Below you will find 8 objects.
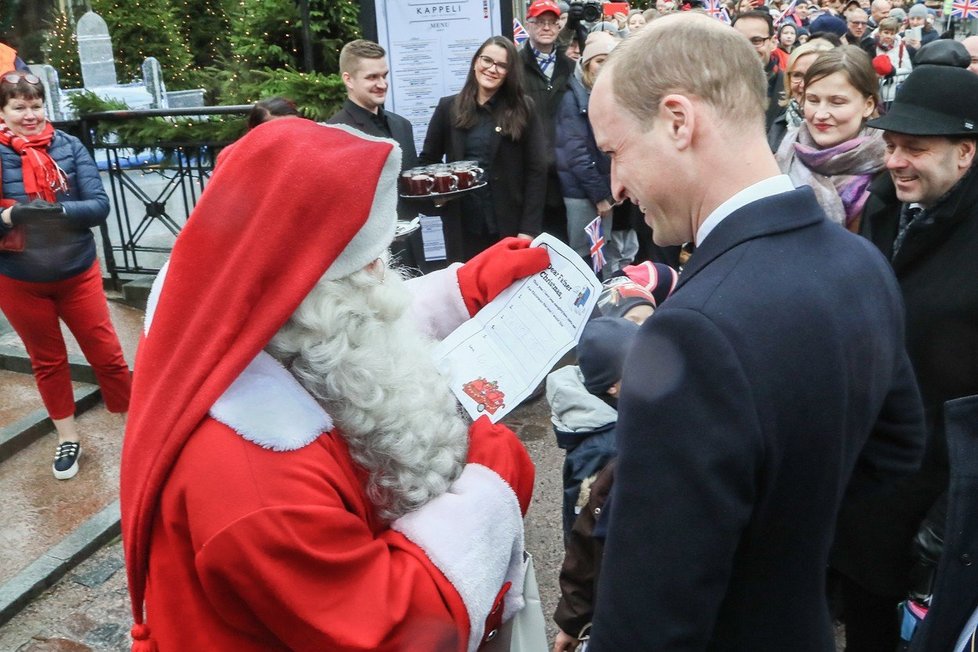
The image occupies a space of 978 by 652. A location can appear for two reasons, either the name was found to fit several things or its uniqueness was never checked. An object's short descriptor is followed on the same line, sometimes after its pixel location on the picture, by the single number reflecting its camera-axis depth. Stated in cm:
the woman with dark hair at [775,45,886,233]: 343
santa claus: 136
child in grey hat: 241
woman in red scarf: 412
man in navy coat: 120
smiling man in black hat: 236
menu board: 609
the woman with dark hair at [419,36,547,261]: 535
